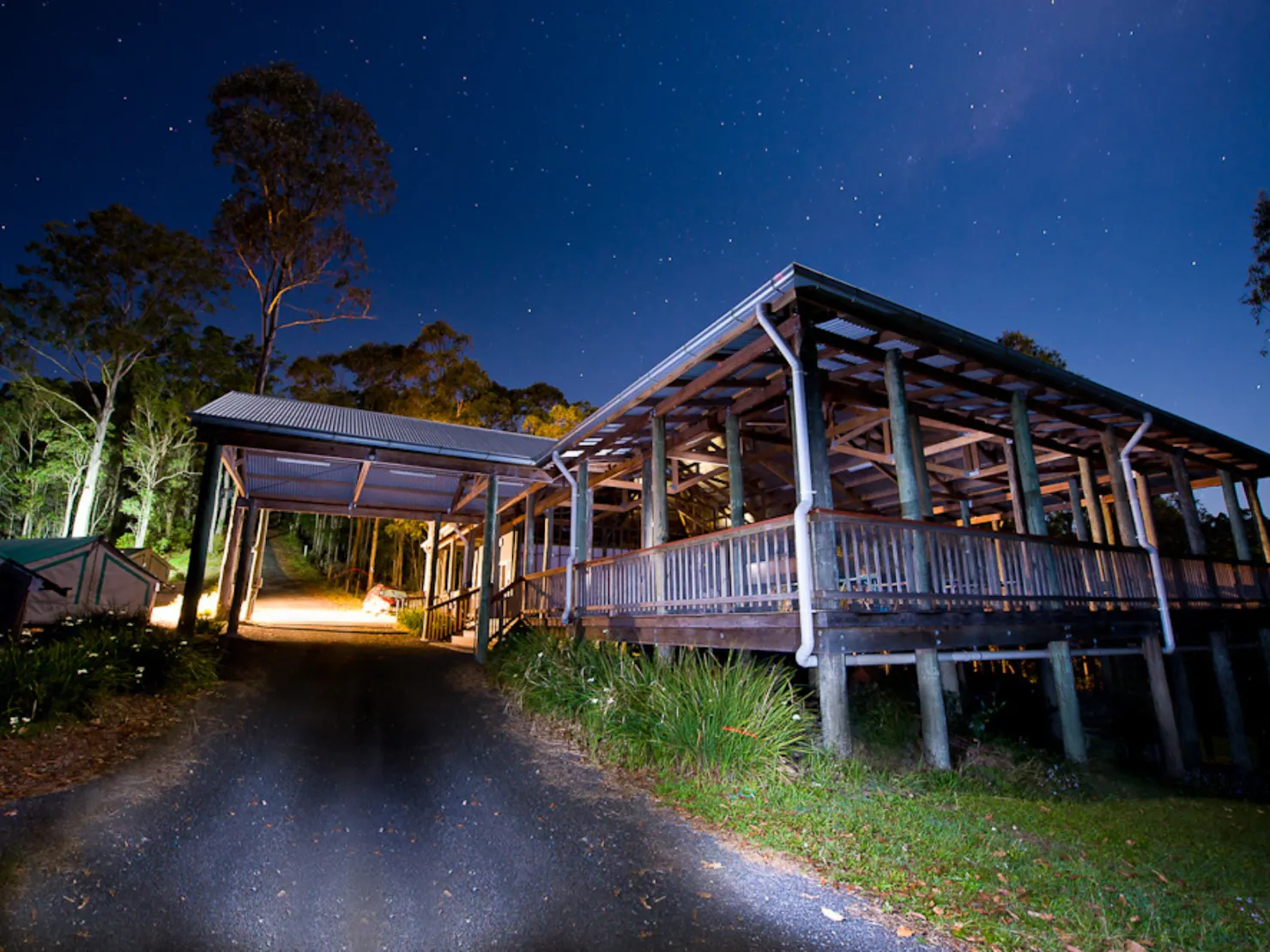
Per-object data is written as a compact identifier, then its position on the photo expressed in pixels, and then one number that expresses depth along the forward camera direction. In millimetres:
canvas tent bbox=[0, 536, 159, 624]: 15039
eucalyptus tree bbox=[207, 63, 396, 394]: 26141
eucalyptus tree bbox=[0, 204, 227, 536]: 27625
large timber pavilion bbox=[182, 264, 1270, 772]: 6770
